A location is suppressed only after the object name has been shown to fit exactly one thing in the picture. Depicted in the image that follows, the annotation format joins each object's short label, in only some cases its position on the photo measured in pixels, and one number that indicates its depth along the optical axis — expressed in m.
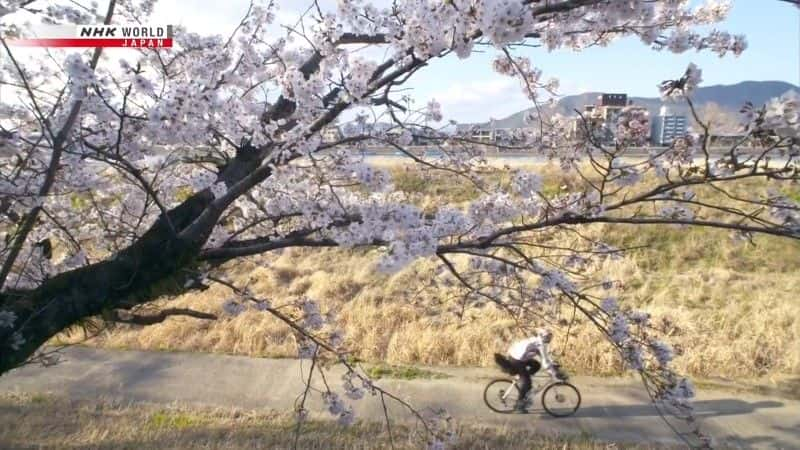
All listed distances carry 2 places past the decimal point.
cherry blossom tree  2.02
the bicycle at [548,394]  6.50
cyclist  6.46
